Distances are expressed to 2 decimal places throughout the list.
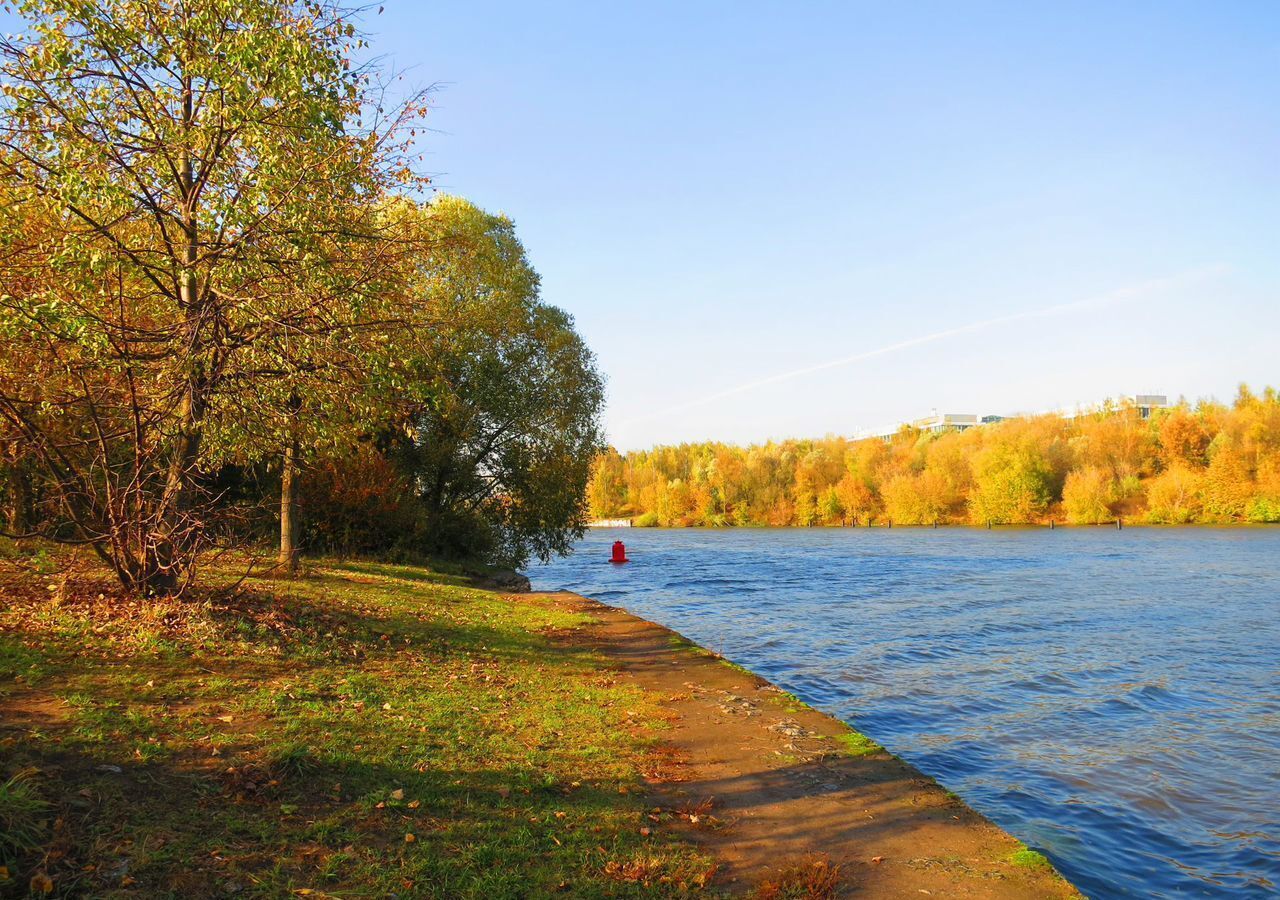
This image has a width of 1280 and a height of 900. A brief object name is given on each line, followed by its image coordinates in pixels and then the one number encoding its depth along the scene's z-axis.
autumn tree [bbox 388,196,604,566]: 24.42
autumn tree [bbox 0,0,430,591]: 7.76
